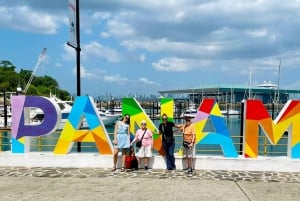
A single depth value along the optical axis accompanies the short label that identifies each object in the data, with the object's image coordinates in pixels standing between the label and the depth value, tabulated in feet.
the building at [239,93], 405.14
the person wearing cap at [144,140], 41.60
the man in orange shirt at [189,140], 40.40
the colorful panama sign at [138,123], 42.19
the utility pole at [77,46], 47.21
